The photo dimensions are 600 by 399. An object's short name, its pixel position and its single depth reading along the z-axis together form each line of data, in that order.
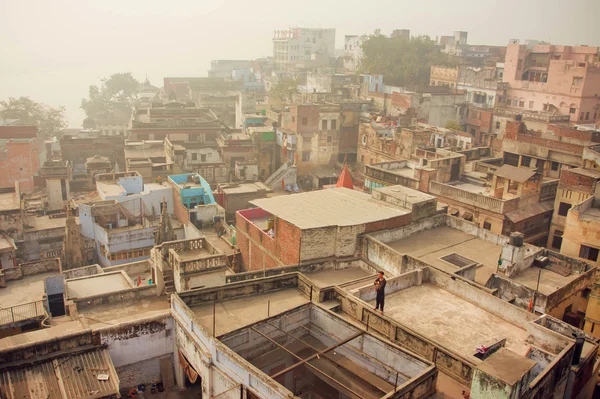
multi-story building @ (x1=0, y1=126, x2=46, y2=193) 48.81
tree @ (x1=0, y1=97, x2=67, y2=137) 71.69
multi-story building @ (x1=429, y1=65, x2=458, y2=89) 67.19
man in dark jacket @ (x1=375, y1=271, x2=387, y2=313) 15.77
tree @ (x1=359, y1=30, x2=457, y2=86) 72.44
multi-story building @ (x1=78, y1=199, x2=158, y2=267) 32.78
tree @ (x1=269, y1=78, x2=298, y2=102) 66.69
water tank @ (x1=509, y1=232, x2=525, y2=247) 20.70
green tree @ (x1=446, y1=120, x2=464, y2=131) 52.56
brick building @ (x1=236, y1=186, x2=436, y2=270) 21.77
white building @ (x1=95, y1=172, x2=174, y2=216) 36.72
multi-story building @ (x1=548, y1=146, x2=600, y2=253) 25.77
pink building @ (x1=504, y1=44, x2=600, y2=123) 54.47
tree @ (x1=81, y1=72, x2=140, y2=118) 100.31
